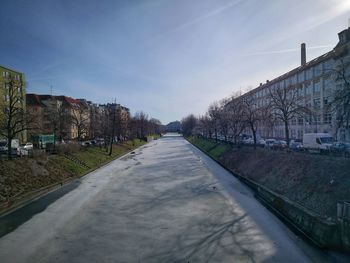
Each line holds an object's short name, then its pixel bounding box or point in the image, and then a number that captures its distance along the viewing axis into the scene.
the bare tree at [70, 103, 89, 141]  51.68
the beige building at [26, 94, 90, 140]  59.31
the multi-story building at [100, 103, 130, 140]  53.92
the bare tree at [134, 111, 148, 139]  100.04
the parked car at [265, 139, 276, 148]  43.77
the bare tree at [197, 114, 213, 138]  75.36
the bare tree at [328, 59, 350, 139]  16.95
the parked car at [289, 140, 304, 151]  35.69
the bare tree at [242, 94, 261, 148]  38.32
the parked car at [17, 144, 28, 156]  31.82
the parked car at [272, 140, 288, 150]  33.70
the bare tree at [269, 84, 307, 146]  35.84
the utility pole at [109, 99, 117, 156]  50.60
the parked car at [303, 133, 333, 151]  33.59
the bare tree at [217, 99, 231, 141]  55.57
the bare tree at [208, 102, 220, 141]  62.26
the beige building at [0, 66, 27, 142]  28.39
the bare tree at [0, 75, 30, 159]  26.68
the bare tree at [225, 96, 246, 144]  46.50
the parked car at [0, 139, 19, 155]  34.29
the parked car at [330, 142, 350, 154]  27.80
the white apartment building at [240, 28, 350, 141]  47.23
